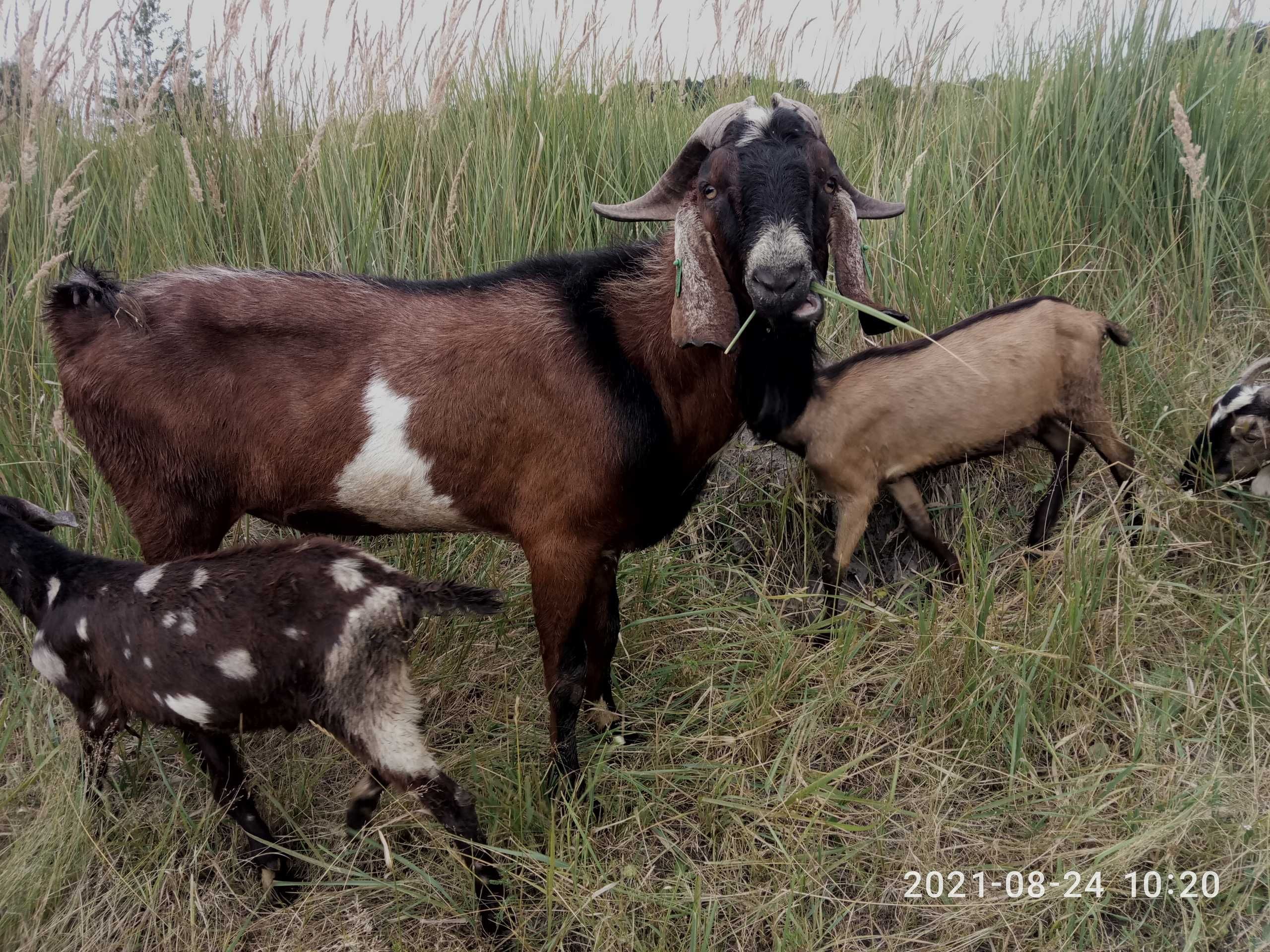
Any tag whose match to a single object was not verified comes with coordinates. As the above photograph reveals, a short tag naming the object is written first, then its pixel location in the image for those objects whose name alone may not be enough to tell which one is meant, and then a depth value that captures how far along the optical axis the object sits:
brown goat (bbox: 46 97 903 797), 2.76
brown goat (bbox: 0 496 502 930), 2.40
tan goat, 3.58
